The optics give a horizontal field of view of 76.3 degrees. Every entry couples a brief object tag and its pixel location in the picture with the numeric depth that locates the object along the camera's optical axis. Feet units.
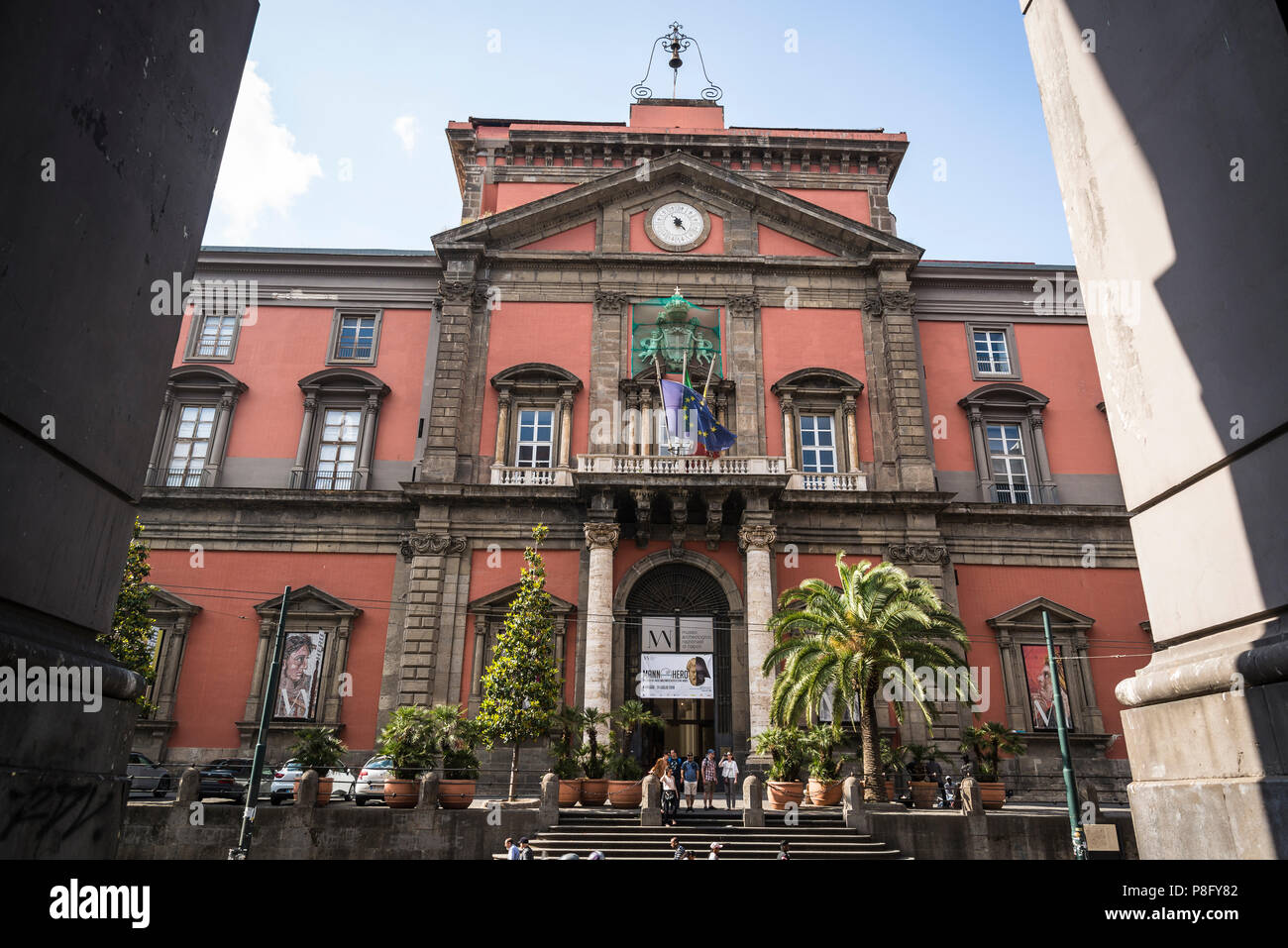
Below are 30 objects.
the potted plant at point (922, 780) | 62.95
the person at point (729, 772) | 64.29
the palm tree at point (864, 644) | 58.23
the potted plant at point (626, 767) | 59.21
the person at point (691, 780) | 59.98
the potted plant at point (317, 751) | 57.57
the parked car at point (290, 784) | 59.57
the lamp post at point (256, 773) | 50.39
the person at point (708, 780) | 63.36
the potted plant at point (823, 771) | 58.95
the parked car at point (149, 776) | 64.98
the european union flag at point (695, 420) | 77.10
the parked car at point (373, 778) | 61.24
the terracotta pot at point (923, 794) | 62.95
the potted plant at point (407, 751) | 54.80
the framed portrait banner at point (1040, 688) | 75.77
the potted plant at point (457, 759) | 55.52
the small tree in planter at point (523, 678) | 61.00
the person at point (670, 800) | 55.93
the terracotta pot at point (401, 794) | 54.65
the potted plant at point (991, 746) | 62.28
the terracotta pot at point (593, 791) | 60.29
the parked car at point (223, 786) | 61.46
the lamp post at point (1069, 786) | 51.49
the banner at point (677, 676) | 75.10
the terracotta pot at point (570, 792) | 59.67
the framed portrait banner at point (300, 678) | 75.00
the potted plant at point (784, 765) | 59.26
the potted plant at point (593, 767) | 60.29
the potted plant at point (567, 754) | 59.88
